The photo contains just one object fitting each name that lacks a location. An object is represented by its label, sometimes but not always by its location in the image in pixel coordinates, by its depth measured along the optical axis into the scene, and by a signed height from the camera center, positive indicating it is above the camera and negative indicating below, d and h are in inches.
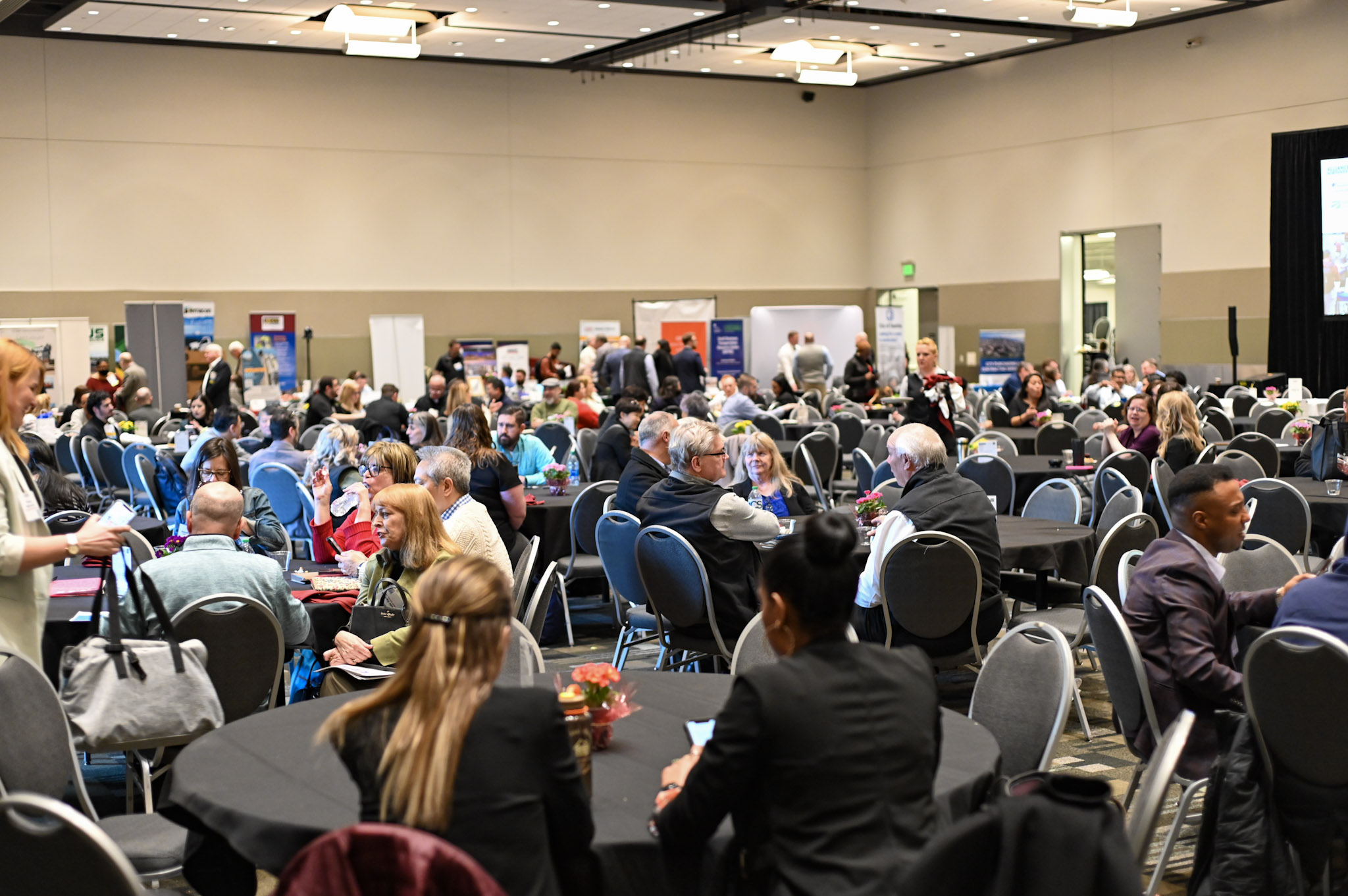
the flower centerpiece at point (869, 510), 229.0 -27.7
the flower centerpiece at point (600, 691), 102.1 -25.6
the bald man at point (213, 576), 150.6 -23.7
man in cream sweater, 181.8 -20.5
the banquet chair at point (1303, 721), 118.2 -34.3
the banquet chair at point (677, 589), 194.5 -34.5
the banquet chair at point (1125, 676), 133.4 -34.7
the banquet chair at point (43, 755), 113.3 -32.6
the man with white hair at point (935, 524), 188.5 -25.1
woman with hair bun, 82.8 -25.4
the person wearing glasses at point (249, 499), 220.1 -22.6
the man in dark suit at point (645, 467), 241.8 -20.5
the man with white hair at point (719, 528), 195.6 -25.8
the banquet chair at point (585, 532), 262.7 -35.2
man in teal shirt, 315.3 -22.1
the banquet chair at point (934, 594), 184.4 -34.5
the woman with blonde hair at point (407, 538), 153.2 -20.5
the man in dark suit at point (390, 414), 410.3 -16.3
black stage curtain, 642.8 +30.4
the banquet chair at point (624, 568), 215.8 -35.0
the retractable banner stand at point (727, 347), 860.0 +3.1
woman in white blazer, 125.2 -15.5
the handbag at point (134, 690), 119.0 -28.8
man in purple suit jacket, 134.1 -27.8
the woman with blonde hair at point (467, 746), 78.3 -22.8
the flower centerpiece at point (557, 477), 295.0 -26.6
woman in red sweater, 198.7 -22.4
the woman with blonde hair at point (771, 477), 245.6 -23.3
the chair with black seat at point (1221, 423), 413.1 -26.4
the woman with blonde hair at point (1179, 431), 295.4 -20.5
